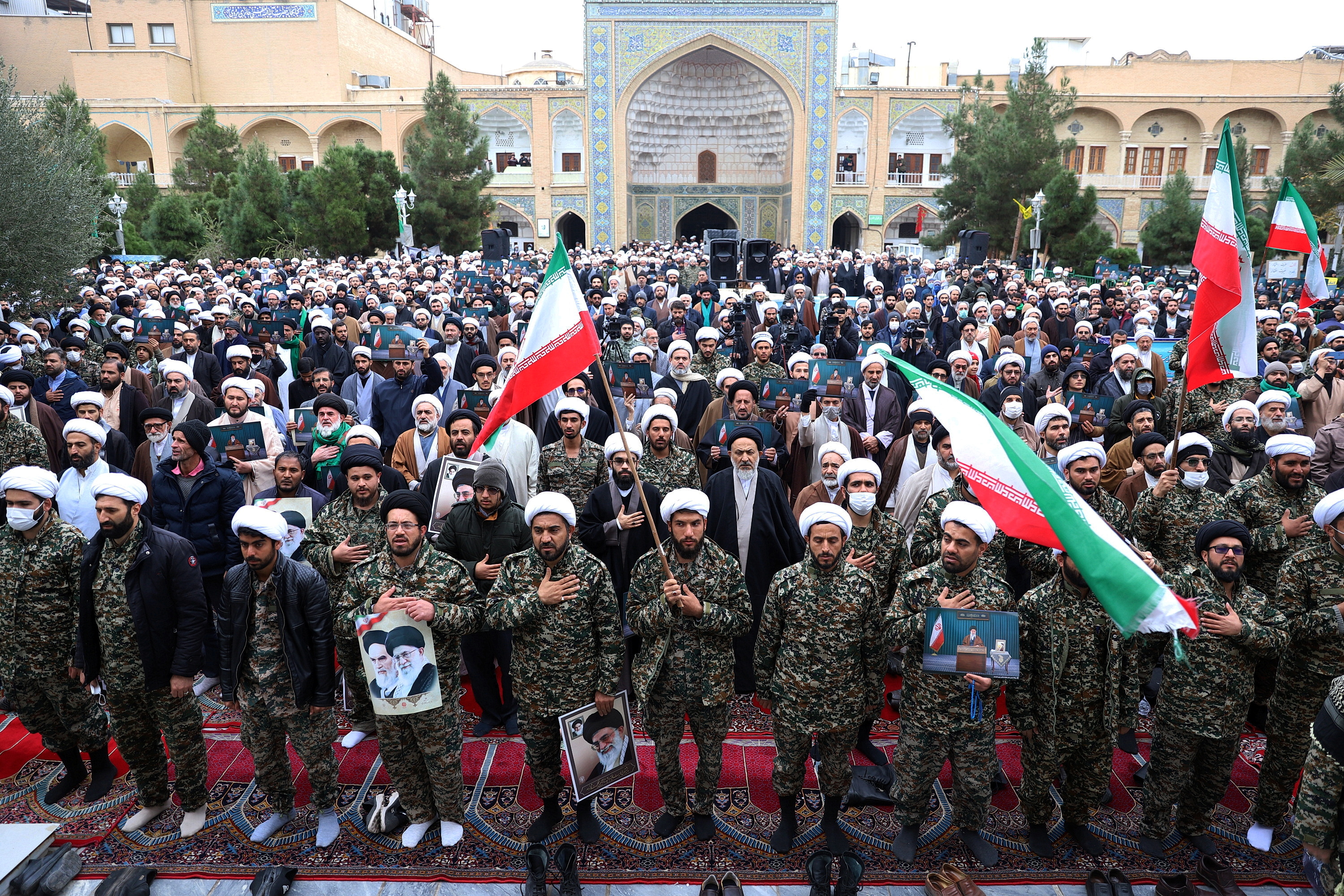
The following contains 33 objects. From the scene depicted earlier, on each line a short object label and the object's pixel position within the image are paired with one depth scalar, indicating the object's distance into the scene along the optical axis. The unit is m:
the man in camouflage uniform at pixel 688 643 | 3.22
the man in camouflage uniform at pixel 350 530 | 3.67
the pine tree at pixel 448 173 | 23.34
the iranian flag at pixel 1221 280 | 3.82
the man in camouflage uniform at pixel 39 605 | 3.46
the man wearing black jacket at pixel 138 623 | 3.32
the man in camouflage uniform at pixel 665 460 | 4.43
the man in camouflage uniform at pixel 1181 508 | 3.94
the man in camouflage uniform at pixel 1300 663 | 3.21
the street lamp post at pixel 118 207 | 17.50
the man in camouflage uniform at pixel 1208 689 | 3.12
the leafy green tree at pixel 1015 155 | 20.97
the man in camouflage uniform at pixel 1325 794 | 2.31
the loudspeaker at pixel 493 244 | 20.52
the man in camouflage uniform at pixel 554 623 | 3.17
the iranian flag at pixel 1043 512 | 2.40
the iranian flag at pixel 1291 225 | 5.95
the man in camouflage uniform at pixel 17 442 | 4.78
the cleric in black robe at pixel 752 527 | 4.23
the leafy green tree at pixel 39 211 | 9.17
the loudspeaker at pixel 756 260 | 16.64
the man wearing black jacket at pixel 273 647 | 3.21
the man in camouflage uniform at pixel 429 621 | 3.20
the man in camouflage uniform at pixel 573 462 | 4.55
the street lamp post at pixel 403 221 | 20.06
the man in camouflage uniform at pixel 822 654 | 3.15
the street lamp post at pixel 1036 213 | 18.26
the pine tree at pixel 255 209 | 19.67
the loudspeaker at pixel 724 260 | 16.44
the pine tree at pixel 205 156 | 26.16
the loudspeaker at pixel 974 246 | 18.30
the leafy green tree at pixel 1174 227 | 21.83
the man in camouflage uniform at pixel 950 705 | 3.06
